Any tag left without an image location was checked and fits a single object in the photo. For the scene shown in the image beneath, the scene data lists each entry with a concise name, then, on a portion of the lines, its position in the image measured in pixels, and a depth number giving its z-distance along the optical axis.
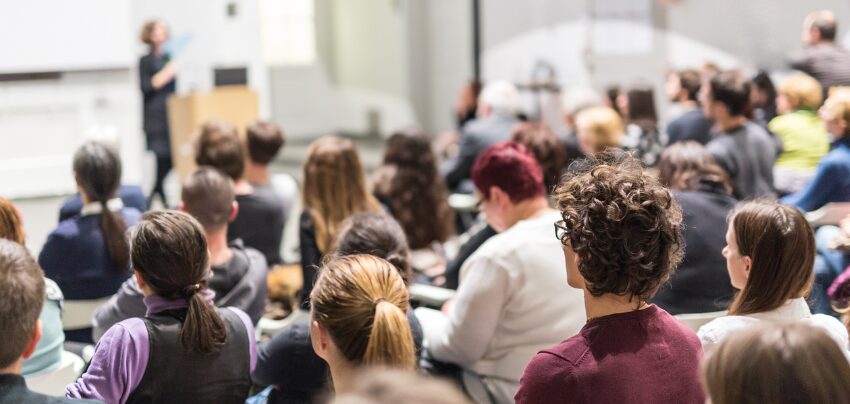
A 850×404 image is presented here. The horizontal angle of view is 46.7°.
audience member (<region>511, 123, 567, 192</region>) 4.41
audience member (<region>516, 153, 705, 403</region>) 1.83
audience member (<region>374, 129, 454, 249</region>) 4.77
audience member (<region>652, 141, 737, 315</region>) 3.25
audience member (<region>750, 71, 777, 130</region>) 6.77
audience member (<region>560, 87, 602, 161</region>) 6.81
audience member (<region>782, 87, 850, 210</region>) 4.48
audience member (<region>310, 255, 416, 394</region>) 1.91
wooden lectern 7.61
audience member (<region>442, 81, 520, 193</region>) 6.25
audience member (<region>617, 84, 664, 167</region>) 6.15
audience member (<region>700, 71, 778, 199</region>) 5.05
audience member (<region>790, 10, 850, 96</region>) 6.71
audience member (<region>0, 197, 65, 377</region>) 2.63
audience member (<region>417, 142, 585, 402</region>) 2.77
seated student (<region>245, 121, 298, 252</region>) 4.75
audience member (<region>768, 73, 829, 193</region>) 5.54
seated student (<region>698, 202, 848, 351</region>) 2.33
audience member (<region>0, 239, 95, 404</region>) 1.72
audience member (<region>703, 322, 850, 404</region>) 1.33
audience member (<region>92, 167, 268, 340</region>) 3.15
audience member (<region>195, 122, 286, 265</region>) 4.32
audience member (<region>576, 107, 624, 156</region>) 5.29
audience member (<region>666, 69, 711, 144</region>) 5.94
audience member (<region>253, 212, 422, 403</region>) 2.63
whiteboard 8.25
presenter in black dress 7.75
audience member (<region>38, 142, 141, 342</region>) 3.42
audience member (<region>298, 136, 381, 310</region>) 3.98
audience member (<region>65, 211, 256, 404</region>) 2.22
